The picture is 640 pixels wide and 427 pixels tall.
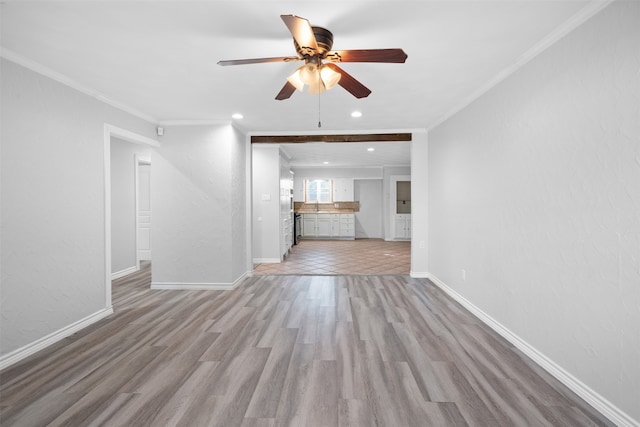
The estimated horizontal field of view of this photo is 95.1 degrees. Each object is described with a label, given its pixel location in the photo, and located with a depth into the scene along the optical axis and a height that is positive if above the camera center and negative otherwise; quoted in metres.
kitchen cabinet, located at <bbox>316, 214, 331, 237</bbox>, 9.57 -0.58
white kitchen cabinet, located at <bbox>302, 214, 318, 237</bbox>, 9.60 -0.58
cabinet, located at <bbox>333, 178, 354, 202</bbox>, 9.66 +0.60
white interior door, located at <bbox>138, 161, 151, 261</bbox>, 6.03 -0.08
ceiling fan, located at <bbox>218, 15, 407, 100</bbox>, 1.73 +0.96
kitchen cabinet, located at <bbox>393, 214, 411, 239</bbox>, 9.20 -0.62
